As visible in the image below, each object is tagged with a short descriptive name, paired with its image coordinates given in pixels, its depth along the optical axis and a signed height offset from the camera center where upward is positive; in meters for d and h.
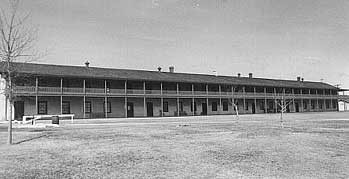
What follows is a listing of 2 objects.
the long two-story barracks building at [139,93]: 31.56 +1.34
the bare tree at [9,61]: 11.49 +1.63
